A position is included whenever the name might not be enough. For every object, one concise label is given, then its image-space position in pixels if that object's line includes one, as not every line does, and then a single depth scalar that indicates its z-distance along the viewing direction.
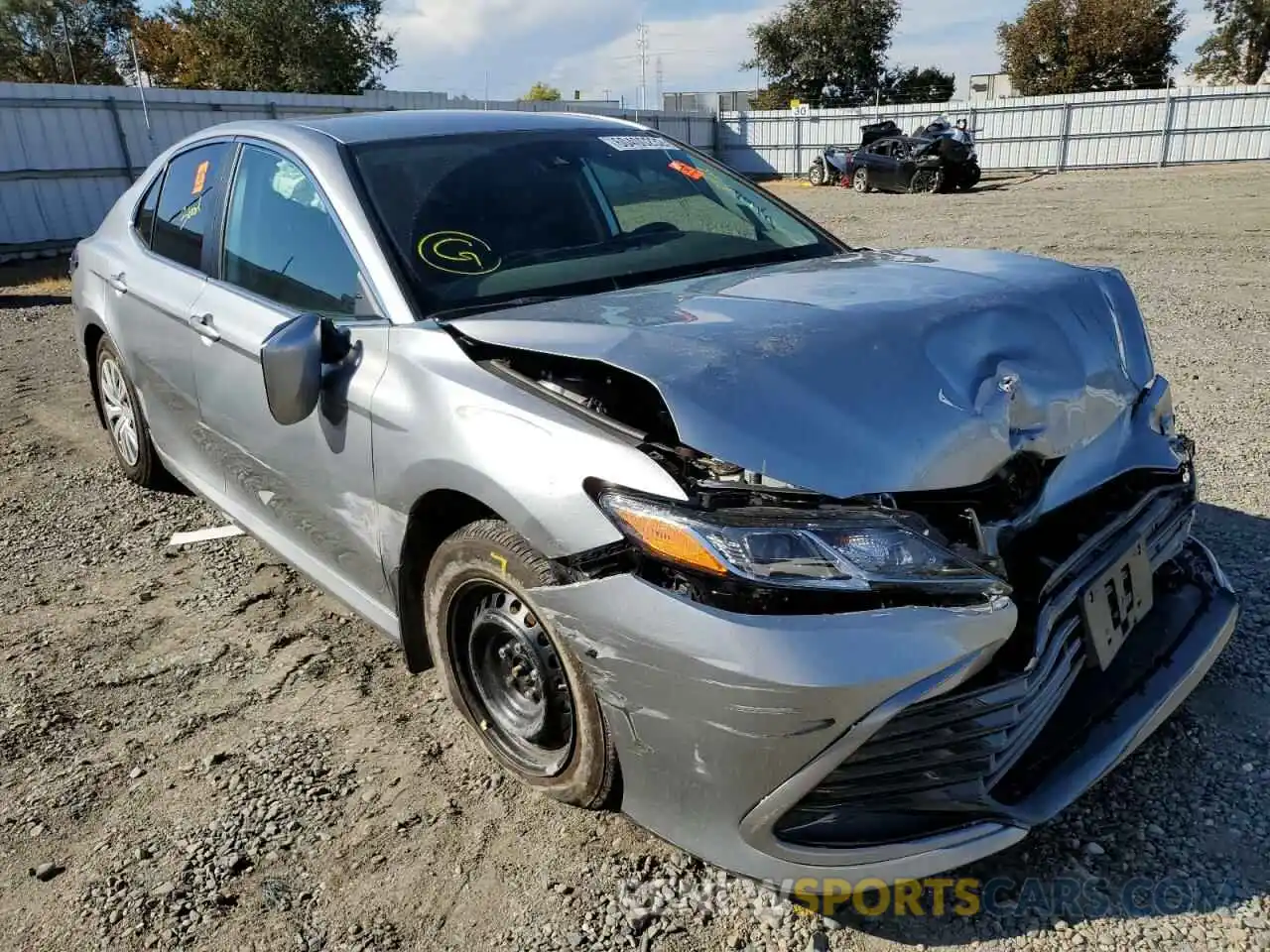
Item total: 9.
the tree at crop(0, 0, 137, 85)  42.06
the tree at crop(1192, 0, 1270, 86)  40.47
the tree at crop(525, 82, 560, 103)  62.47
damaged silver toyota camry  1.81
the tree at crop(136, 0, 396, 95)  31.70
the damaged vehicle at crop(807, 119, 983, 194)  21.03
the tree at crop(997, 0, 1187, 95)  37.62
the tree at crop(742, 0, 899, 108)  42.06
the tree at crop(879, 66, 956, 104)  42.62
